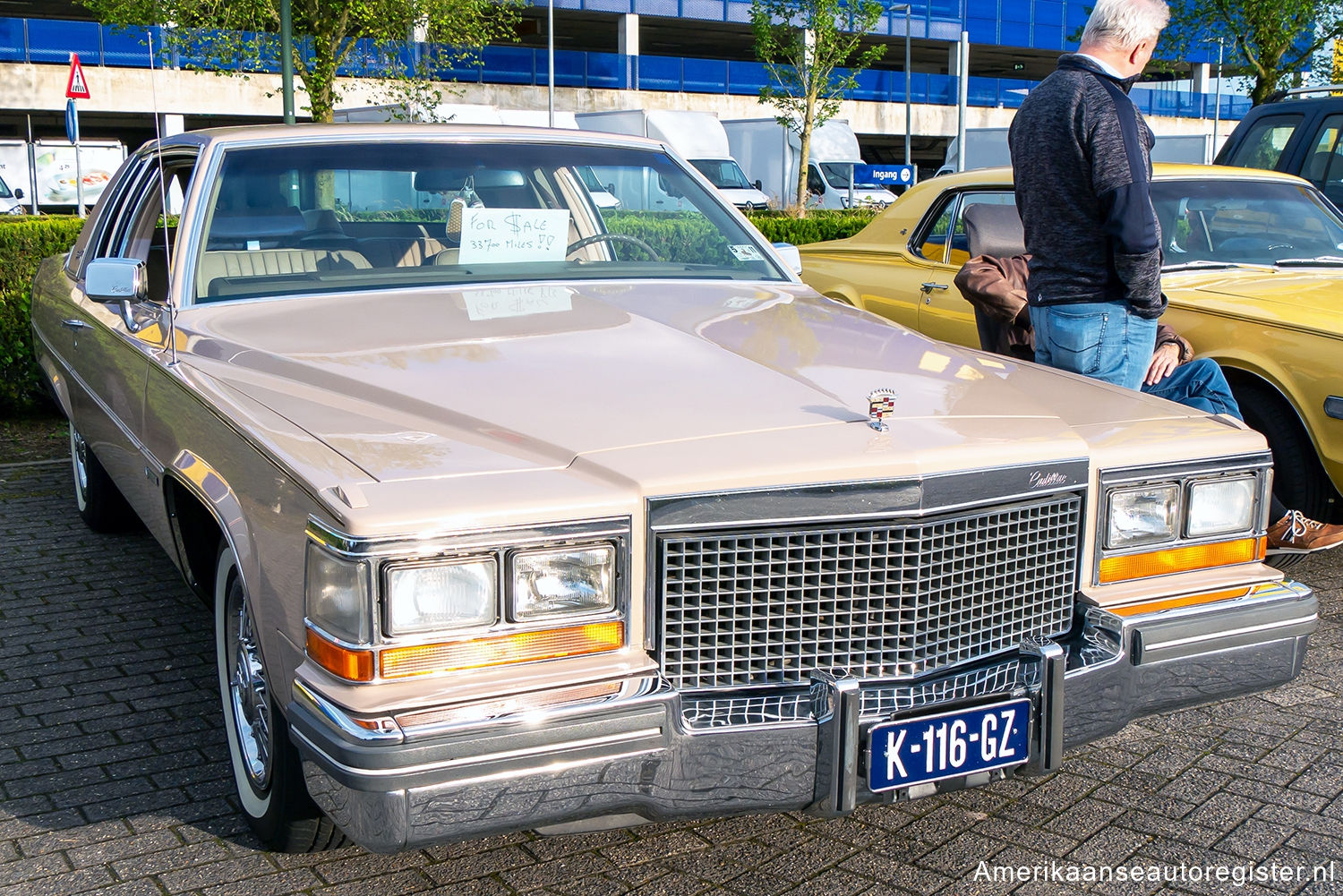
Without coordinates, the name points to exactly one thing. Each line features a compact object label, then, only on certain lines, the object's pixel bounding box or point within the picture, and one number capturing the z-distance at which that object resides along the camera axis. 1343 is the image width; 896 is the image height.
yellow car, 4.73
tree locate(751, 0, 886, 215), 30.14
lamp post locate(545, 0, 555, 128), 33.21
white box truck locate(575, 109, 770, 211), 28.41
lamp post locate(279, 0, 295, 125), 15.51
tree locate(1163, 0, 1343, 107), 18.53
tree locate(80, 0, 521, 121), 18.36
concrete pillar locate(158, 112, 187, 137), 31.42
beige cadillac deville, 2.24
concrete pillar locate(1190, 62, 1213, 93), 48.84
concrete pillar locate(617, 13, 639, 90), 39.78
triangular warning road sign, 13.34
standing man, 3.75
